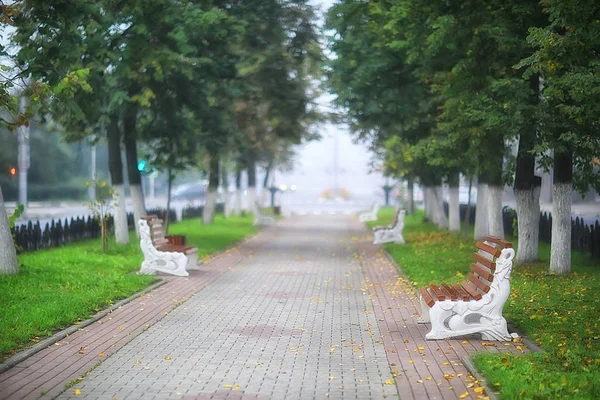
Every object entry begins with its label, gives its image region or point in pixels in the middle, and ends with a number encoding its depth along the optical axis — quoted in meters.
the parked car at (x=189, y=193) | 98.50
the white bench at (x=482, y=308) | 10.17
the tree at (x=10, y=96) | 12.81
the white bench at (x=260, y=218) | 41.71
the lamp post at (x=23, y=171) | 43.62
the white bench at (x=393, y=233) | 28.28
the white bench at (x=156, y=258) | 17.80
